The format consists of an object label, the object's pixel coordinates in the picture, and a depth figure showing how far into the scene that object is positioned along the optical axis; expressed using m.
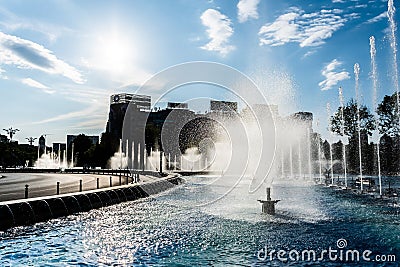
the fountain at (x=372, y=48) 30.39
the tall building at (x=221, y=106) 84.75
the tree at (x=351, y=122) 67.26
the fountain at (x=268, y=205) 18.28
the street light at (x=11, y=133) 110.31
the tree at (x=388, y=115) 63.31
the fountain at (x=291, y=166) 60.27
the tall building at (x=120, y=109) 138.88
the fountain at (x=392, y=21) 27.14
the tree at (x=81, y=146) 96.99
